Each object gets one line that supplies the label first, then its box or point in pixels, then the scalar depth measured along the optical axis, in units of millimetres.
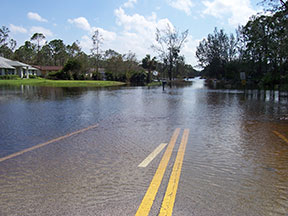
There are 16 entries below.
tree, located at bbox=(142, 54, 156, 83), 73788
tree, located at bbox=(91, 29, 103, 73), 78300
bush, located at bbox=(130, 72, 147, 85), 75500
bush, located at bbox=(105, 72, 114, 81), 80719
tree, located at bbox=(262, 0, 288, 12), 21844
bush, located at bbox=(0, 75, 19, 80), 62781
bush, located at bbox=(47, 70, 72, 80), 69625
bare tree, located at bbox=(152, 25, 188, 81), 67625
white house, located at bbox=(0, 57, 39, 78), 67875
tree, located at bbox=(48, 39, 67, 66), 127825
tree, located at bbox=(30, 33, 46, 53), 122625
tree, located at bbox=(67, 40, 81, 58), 89962
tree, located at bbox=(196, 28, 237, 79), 103581
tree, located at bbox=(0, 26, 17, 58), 105812
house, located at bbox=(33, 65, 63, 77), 107125
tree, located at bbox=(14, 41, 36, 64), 115250
